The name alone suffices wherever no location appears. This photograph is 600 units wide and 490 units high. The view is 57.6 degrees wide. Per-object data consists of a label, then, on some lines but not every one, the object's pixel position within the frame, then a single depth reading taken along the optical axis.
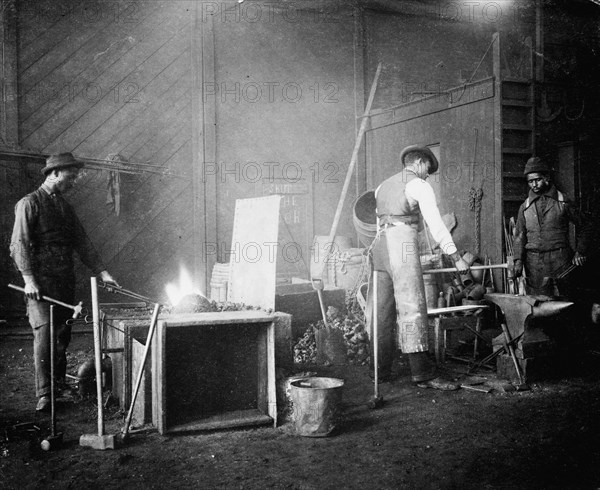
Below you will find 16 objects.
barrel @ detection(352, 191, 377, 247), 9.30
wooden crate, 4.56
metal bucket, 4.27
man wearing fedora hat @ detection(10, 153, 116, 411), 5.04
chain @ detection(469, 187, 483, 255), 8.65
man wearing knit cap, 7.17
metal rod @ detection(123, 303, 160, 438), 4.11
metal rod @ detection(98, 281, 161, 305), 4.69
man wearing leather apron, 5.60
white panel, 5.17
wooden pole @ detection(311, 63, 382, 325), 10.54
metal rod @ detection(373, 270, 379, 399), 5.13
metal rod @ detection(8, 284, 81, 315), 4.50
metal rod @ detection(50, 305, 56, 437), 3.85
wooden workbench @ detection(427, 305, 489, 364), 6.65
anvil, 5.66
